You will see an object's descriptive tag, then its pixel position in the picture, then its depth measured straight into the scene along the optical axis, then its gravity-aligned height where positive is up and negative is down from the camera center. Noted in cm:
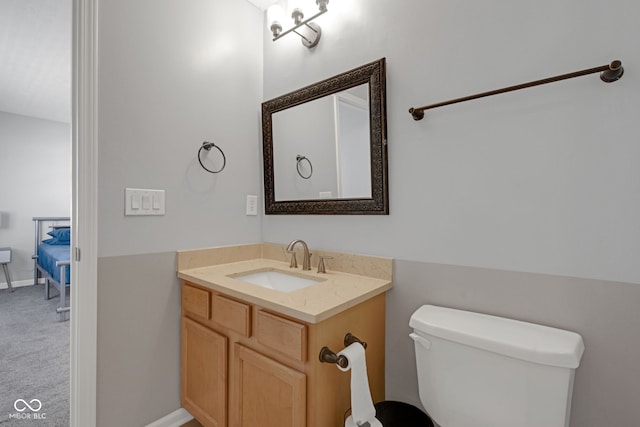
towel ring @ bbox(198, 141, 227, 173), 157 +37
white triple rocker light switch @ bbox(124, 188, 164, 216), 132 +7
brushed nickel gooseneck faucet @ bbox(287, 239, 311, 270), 153 -23
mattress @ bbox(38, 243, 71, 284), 308 -45
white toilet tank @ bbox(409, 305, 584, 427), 80 -47
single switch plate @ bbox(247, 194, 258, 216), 182 +7
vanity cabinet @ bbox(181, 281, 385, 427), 96 -57
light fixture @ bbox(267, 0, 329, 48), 147 +103
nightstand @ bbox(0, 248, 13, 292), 385 -57
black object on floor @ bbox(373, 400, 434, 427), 112 -79
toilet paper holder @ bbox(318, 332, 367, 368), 92 -46
